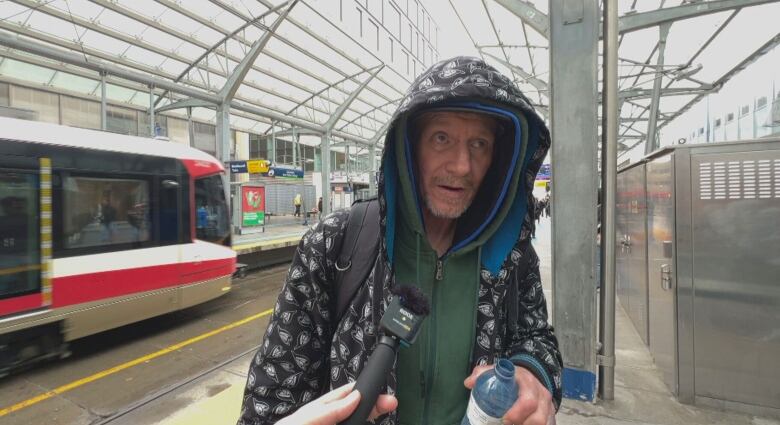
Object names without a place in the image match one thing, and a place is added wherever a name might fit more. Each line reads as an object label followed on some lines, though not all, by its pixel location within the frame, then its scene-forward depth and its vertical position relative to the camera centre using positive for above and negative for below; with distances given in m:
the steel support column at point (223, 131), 14.06 +2.99
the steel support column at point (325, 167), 21.77 +2.54
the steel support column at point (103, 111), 11.23 +3.01
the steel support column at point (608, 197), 3.30 +0.11
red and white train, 4.60 -0.28
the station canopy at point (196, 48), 13.26 +6.93
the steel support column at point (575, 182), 3.32 +0.24
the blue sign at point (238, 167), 13.55 +1.61
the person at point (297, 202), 24.03 +0.65
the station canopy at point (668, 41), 7.43 +5.05
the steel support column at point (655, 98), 10.72 +3.52
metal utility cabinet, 3.22 -0.56
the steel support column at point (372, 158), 29.30 +4.13
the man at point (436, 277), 1.27 -0.23
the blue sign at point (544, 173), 17.60 +1.84
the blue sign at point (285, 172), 16.97 +1.85
